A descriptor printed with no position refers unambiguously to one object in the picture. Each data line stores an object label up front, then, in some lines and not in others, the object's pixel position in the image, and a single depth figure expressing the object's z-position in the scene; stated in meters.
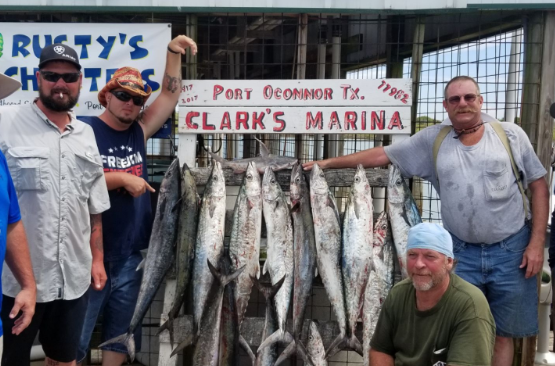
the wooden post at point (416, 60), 4.50
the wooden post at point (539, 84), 4.46
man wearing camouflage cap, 4.02
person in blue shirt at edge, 2.88
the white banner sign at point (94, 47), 4.55
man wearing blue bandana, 2.79
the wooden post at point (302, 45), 4.57
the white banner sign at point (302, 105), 4.39
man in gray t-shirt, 3.81
